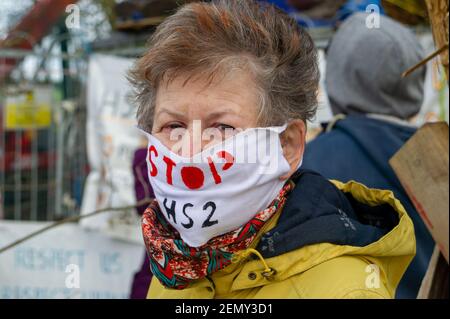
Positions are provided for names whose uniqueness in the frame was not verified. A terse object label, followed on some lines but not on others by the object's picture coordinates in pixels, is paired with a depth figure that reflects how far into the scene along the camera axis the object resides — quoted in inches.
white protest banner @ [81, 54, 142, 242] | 185.8
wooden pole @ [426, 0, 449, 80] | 53.4
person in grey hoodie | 68.8
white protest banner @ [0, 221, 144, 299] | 183.9
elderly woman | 56.4
